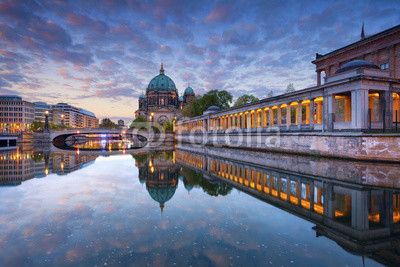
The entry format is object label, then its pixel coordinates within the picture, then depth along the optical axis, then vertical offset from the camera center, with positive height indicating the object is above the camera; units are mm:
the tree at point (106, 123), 172425 +7345
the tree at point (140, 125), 106181 +3524
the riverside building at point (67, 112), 189575 +17510
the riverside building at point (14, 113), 126625 +11319
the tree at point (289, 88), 64181 +11909
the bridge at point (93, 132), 74062 +414
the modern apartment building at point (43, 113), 155375 +14458
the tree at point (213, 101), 70938 +9648
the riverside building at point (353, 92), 22203 +4410
